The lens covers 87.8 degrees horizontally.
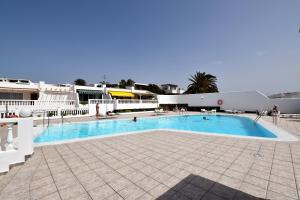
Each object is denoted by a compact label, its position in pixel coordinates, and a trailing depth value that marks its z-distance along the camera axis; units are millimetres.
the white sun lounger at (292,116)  19844
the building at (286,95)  23756
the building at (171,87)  86750
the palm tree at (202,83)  38312
